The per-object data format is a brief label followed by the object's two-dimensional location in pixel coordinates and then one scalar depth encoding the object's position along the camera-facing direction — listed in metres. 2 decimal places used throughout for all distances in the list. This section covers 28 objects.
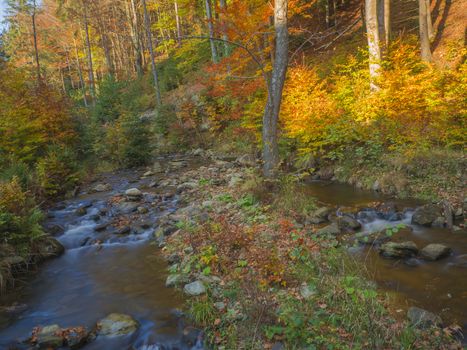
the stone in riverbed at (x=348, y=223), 7.54
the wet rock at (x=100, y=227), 8.41
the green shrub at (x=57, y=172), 10.67
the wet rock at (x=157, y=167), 14.98
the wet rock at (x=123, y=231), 8.05
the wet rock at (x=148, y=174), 14.24
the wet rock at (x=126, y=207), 9.51
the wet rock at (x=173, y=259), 6.34
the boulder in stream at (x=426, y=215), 7.55
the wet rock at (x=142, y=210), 9.33
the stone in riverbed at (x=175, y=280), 5.50
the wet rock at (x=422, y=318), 3.97
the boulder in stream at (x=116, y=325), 4.52
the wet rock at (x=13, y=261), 6.07
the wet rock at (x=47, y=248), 7.00
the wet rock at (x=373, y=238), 6.72
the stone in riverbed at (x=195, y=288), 4.99
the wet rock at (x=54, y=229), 8.22
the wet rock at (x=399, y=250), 6.12
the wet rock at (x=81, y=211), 9.52
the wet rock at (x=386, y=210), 8.15
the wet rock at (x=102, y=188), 12.24
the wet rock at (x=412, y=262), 5.91
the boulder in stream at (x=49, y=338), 4.28
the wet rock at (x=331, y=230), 6.78
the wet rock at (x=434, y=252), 6.03
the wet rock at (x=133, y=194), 10.46
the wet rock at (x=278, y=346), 3.61
